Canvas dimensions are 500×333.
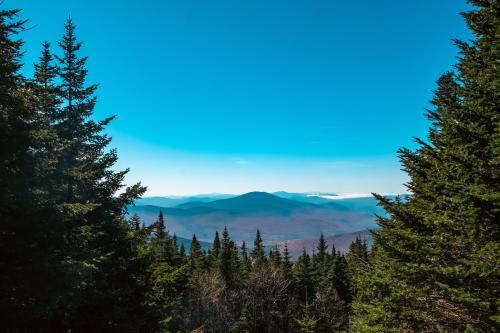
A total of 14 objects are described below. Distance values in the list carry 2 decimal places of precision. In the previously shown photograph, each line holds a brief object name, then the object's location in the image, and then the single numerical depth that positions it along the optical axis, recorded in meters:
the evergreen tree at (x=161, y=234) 46.14
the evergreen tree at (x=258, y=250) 61.31
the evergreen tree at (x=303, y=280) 53.22
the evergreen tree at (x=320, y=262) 60.47
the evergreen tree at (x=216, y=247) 68.29
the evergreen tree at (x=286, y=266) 51.96
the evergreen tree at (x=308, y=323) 34.43
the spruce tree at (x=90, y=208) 13.27
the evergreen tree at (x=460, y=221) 7.84
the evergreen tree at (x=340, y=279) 52.69
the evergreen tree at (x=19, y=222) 9.45
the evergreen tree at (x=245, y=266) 55.25
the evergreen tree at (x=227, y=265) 53.06
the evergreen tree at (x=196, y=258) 52.86
